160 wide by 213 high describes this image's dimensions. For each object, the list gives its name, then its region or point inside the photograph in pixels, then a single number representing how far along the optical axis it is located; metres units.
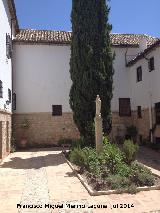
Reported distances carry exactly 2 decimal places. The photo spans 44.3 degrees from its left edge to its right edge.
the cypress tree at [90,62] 10.36
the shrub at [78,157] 7.53
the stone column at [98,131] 8.19
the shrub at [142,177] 6.18
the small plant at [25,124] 13.66
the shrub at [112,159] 6.90
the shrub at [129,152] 7.41
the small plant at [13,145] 12.41
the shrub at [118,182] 5.92
